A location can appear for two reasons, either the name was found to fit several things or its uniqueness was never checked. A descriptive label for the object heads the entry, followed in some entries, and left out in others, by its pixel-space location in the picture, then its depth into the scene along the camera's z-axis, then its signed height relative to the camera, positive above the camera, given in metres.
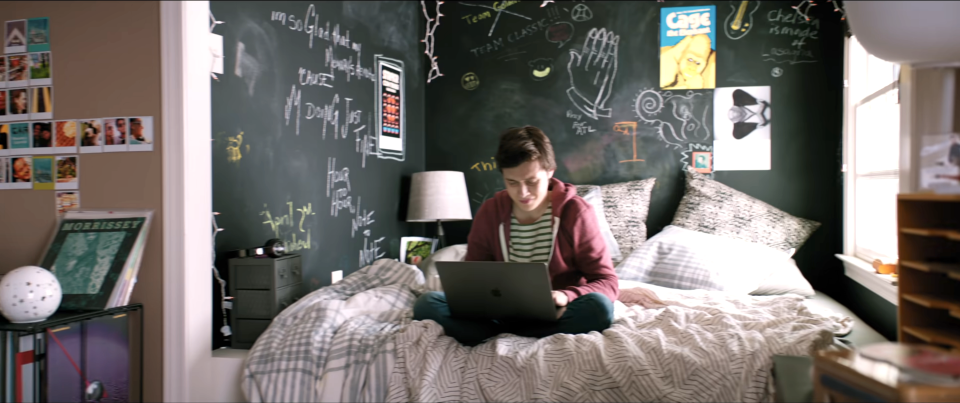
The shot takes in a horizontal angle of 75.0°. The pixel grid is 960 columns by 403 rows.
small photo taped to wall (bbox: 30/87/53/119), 2.03 +0.30
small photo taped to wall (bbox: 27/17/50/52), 2.03 +0.52
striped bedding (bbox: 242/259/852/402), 1.57 -0.44
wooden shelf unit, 1.19 -0.15
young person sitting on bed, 1.85 -0.16
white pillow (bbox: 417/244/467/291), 2.97 -0.32
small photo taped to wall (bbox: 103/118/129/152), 1.96 +0.19
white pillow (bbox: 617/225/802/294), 2.66 -0.31
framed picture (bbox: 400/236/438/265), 3.61 -0.33
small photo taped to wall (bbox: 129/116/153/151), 1.94 +0.19
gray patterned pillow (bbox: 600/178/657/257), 3.33 -0.09
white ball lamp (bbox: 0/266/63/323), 1.62 -0.27
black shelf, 1.61 -0.34
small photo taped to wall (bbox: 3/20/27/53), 2.05 +0.52
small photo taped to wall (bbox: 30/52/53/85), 2.03 +0.41
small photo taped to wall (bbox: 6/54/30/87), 2.05 +0.41
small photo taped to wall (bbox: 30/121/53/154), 2.03 +0.19
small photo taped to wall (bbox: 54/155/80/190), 2.01 +0.07
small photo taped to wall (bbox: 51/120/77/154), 2.01 +0.18
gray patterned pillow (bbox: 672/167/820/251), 3.17 -0.13
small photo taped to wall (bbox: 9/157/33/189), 2.04 +0.07
